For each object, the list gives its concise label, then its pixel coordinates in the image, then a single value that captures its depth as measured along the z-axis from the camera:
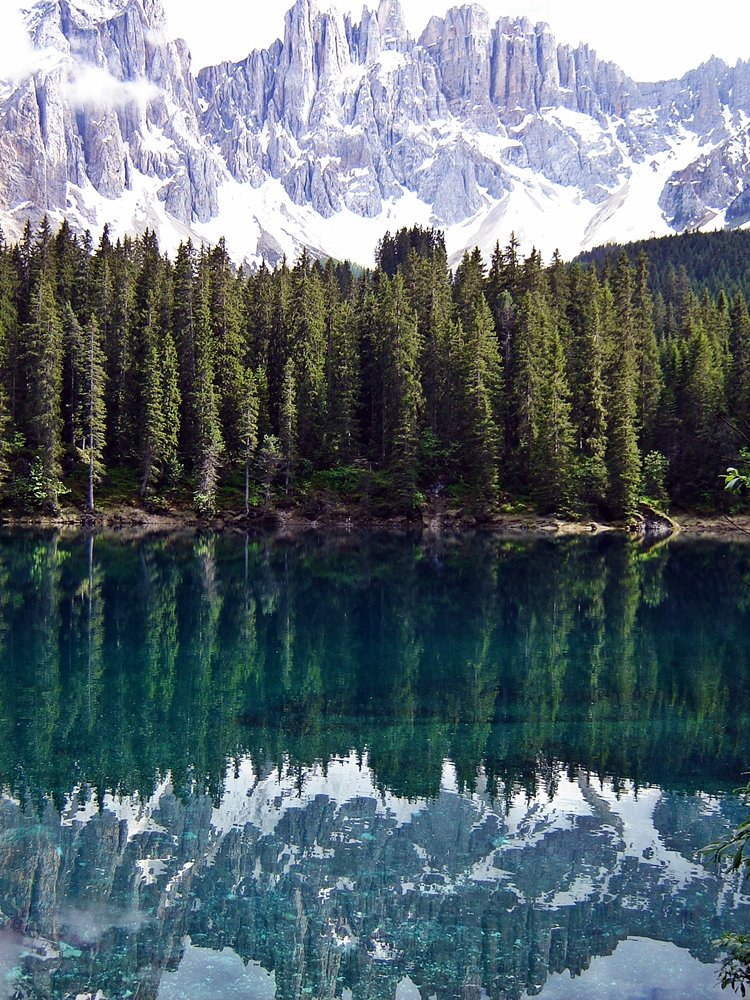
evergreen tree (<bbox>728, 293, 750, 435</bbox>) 80.44
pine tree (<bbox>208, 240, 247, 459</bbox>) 82.50
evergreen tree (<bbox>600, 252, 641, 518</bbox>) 76.31
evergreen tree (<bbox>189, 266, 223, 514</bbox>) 76.44
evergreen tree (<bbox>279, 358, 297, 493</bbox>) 80.62
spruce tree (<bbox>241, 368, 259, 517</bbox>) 78.00
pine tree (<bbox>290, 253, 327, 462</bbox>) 85.19
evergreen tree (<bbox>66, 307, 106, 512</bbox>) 74.31
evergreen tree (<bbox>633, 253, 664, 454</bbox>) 86.31
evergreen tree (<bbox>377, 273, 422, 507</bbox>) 78.81
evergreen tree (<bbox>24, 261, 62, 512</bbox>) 71.81
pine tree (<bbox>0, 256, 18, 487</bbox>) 74.56
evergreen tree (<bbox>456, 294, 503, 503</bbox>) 77.50
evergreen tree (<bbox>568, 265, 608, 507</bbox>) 77.38
